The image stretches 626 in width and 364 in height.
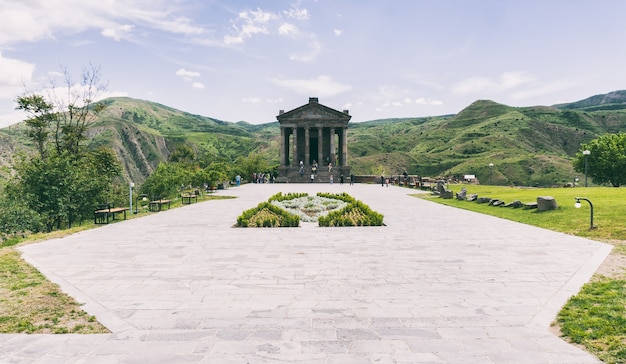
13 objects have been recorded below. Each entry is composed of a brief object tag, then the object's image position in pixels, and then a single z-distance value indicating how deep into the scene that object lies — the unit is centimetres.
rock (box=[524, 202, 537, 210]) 1917
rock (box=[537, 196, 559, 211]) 1798
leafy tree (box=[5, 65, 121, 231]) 2181
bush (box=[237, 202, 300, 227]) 1506
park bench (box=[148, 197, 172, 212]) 2190
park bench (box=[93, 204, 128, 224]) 1694
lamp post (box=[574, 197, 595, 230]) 1347
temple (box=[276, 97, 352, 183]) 5788
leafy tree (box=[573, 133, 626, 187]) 6081
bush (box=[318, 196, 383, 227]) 1506
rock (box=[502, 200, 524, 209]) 2021
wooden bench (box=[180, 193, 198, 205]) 2706
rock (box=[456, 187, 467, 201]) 2654
